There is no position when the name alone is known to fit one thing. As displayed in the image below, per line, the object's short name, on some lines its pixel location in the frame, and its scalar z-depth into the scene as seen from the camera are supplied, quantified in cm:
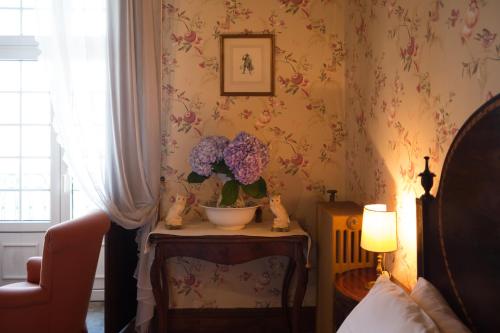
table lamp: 170
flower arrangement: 226
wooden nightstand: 170
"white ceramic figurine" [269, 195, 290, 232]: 235
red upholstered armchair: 190
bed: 110
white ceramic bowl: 234
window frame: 304
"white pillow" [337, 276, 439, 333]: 109
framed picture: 266
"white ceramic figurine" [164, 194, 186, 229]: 240
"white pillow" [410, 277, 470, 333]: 114
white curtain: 238
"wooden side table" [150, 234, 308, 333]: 227
